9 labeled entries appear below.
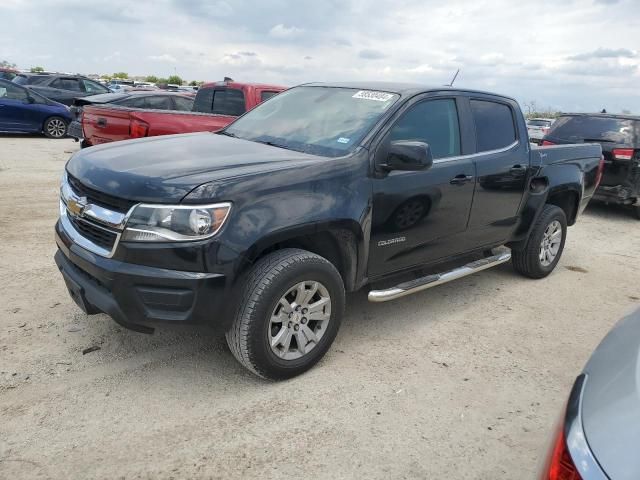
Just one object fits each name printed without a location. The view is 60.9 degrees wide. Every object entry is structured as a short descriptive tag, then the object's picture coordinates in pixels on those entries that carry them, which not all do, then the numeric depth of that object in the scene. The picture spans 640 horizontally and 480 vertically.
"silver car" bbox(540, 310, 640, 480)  1.27
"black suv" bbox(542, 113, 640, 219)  8.46
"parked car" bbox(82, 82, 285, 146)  7.45
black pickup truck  2.84
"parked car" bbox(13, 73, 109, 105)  17.12
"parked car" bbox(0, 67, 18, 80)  19.70
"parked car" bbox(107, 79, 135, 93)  34.93
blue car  13.62
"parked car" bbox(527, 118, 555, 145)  26.77
